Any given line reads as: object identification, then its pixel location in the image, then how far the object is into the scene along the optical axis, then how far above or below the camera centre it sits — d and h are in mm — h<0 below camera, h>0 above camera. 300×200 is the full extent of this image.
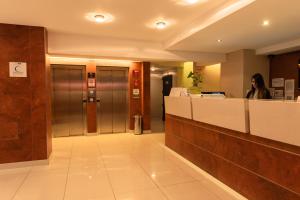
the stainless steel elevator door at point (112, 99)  6672 -196
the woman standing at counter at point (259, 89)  3929 +81
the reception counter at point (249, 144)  1962 -648
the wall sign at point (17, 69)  3822 +472
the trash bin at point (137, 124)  6660 -1034
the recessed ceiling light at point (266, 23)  3444 +1244
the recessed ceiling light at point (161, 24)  3918 +1385
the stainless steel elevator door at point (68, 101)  6273 -242
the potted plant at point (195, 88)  5723 +149
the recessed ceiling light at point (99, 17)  3511 +1392
